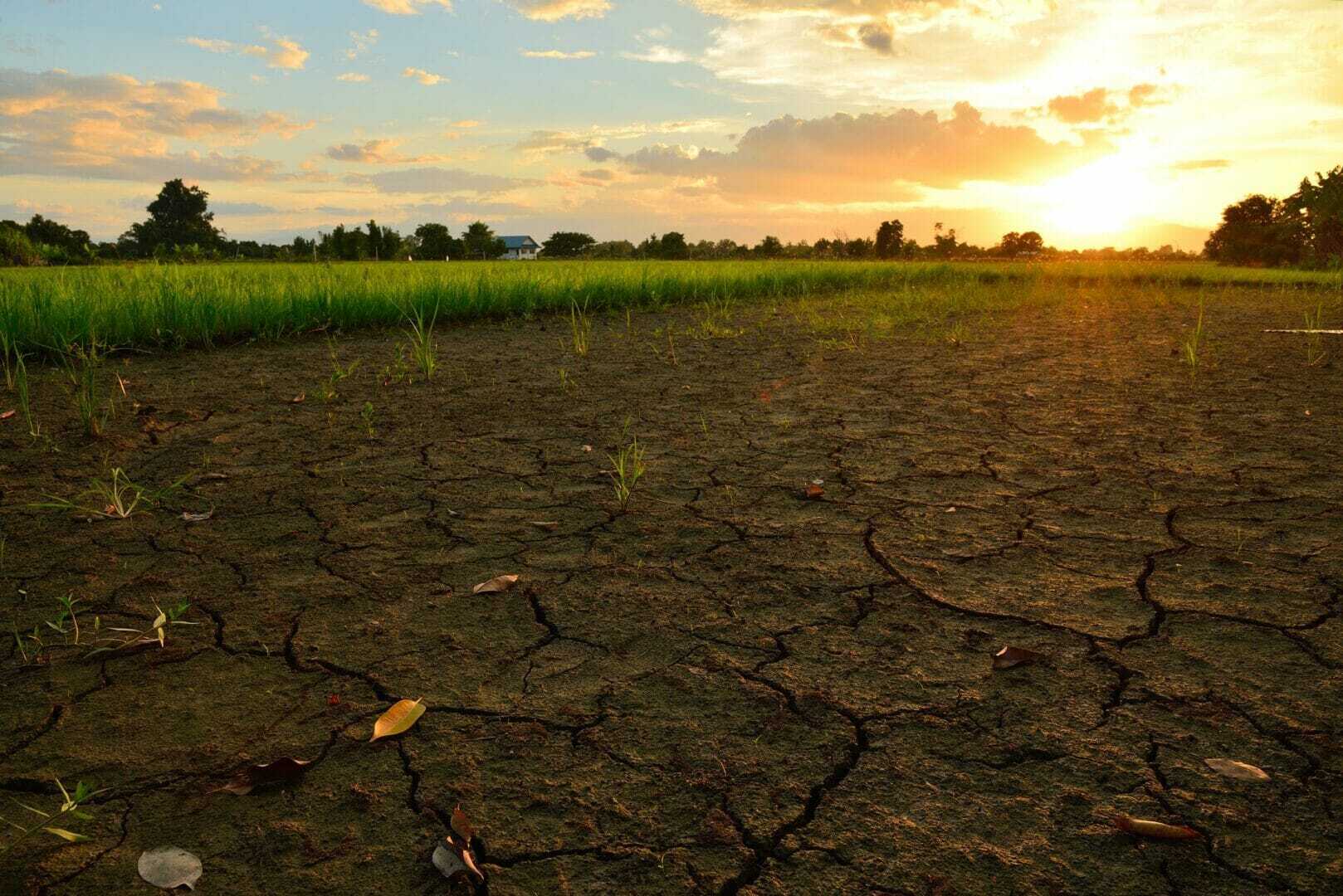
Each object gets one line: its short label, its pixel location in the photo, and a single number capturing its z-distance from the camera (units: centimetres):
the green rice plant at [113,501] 234
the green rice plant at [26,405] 301
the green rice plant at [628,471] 249
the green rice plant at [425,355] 426
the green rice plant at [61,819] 113
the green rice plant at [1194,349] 451
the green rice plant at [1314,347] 480
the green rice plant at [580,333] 516
